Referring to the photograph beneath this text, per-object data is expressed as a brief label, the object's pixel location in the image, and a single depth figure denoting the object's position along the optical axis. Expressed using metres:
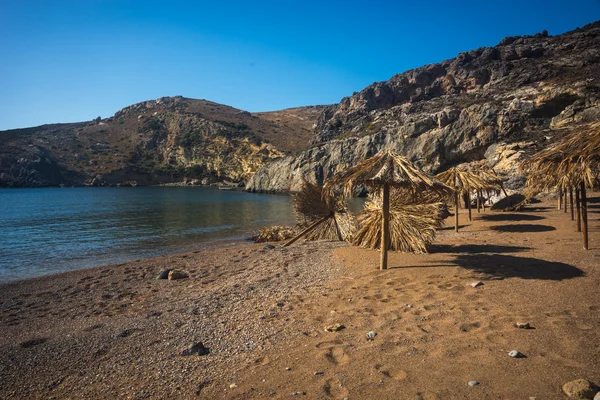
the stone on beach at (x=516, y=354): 3.79
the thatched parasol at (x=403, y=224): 9.71
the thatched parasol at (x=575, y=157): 6.38
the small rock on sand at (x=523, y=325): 4.49
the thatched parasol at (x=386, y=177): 7.32
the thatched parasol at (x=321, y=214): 13.62
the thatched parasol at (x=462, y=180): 14.26
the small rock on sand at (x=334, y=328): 4.87
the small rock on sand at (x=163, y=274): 9.23
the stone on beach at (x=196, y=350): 4.38
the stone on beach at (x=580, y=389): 3.00
